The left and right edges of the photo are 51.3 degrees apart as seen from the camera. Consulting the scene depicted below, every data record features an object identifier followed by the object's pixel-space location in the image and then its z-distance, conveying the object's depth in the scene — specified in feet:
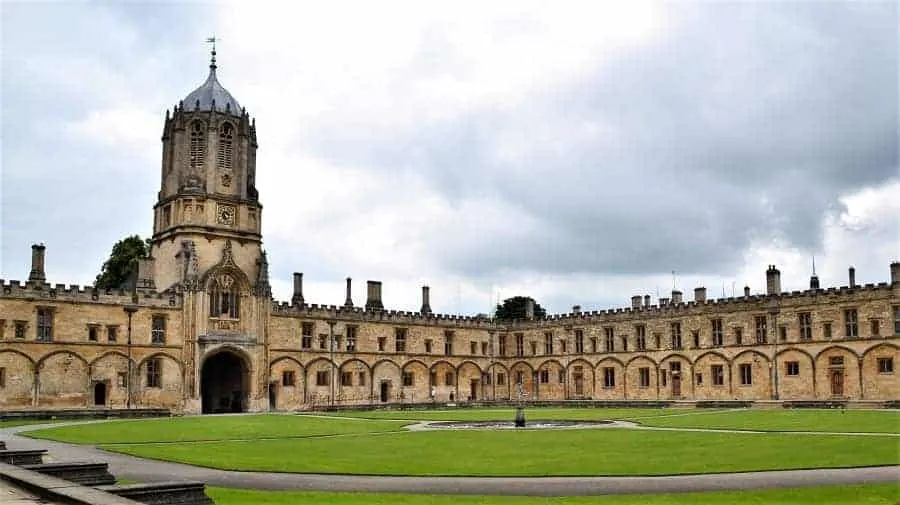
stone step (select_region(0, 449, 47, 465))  58.75
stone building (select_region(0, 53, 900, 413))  187.62
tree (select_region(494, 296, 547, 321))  377.71
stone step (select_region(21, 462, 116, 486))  50.88
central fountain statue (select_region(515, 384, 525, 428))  125.59
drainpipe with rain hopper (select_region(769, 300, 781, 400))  211.61
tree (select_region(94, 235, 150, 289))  254.47
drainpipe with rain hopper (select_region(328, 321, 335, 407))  229.04
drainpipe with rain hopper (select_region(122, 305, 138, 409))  189.98
